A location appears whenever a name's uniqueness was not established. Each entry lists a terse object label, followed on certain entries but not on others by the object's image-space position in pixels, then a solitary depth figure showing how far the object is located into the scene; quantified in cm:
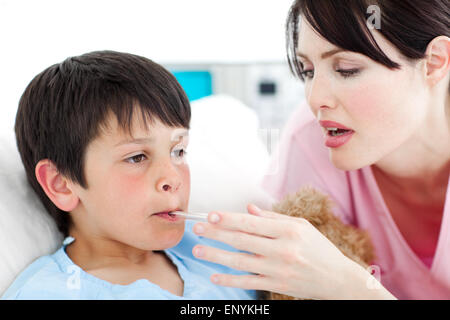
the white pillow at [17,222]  76
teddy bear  88
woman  66
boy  75
